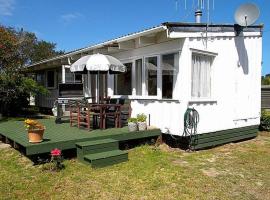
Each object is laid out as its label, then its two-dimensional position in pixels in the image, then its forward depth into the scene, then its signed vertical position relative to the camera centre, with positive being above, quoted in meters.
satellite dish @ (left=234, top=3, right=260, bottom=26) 8.57 +2.20
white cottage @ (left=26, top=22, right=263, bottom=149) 7.83 +0.46
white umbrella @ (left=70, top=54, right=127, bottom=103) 8.00 +0.76
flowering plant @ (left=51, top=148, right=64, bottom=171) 5.89 -1.30
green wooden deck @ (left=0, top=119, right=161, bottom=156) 6.28 -1.00
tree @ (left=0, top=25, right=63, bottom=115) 13.77 +0.52
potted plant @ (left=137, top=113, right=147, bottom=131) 8.07 -0.75
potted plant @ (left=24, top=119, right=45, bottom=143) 6.23 -0.76
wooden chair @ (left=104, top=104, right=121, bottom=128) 8.33 -0.52
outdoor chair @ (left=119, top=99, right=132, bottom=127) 9.38 -0.54
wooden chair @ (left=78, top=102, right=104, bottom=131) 8.02 -0.53
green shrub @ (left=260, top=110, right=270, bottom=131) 11.30 -1.06
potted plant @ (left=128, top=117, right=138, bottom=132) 7.95 -0.84
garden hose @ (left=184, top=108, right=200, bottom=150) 7.65 -0.79
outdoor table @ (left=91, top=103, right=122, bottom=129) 8.17 -0.48
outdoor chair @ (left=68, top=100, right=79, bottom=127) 8.92 -0.41
